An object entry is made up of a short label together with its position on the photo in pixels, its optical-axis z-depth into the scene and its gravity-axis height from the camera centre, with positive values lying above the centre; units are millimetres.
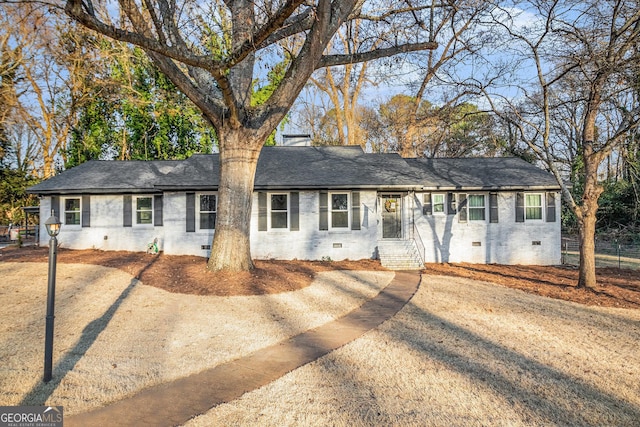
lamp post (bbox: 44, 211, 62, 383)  3812 -856
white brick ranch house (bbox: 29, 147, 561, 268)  13078 +273
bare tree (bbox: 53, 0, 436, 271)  7387 +3466
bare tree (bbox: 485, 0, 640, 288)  7645 +3283
